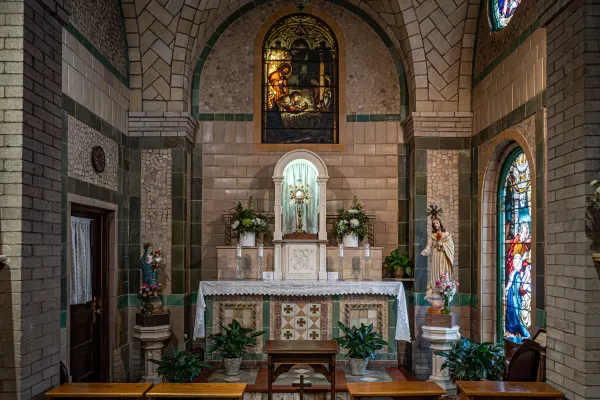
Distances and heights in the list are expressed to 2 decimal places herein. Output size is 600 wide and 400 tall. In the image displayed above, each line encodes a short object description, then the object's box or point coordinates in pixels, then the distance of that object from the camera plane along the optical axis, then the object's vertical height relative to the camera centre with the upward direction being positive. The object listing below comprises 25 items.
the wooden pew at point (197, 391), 5.63 -1.49
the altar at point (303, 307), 9.72 -1.24
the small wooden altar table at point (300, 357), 7.01 -1.46
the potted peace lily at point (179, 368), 8.10 -1.81
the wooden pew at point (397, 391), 5.74 -1.52
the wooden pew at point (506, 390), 5.48 -1.45
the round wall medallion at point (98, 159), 8.32 +0.93
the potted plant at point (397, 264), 10.27 -0.62
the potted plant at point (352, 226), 10.38 +0.01
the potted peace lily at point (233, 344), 9.16 -1.70
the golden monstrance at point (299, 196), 10.62 +0.52
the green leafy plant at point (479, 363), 7.35 -1.61
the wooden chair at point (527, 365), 6.50 -1.43
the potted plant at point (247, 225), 10.27 +0.03
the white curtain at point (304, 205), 10.64 +0.47
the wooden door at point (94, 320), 7.99 -1.23
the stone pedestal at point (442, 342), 8.49 -1.56
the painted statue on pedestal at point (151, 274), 9.29 -0.69
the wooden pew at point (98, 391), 5.51 -1.45
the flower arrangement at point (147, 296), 9.21 -1.01
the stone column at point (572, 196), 5.36 +0.27
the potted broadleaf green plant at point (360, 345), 9.16 -1.73
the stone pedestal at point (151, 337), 9.06 -1.58
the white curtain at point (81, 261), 7.84 -0.43
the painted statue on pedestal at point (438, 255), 8.78 -0.40
